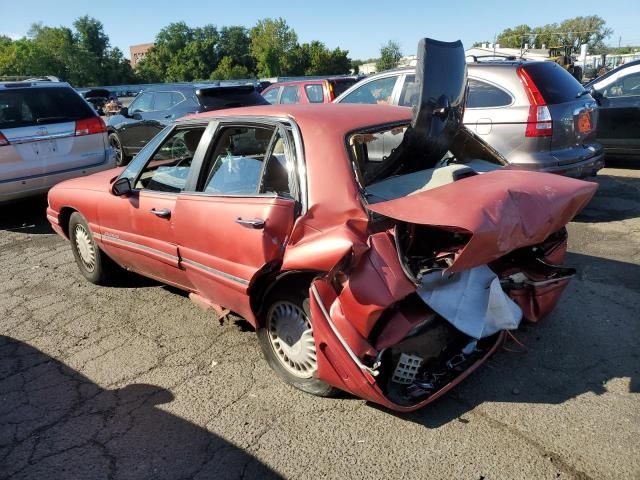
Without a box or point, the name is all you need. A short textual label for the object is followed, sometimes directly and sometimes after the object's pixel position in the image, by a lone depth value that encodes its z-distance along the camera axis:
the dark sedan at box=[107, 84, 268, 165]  9.62
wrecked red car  2.43
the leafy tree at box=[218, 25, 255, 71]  98.25
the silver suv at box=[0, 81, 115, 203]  6.48
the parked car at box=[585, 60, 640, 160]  7.84
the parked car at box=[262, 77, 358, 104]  10.31
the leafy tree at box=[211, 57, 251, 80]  86.45
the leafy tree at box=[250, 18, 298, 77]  85.69
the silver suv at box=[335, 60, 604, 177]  5.48
